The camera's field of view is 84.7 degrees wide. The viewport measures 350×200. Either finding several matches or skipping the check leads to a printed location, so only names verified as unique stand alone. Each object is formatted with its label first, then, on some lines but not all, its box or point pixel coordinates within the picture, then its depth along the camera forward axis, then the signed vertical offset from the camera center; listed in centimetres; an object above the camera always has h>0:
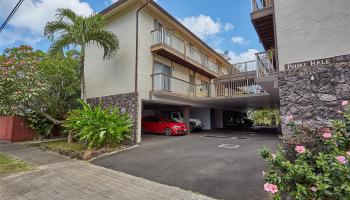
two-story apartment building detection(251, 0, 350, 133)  590 +219
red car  1491 -73
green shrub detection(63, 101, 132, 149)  927 -48
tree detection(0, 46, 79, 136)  1056 +198
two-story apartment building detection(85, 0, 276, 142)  1157 +338
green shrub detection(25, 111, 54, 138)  1369 -48
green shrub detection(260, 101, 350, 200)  251 -78
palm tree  1023 +472
